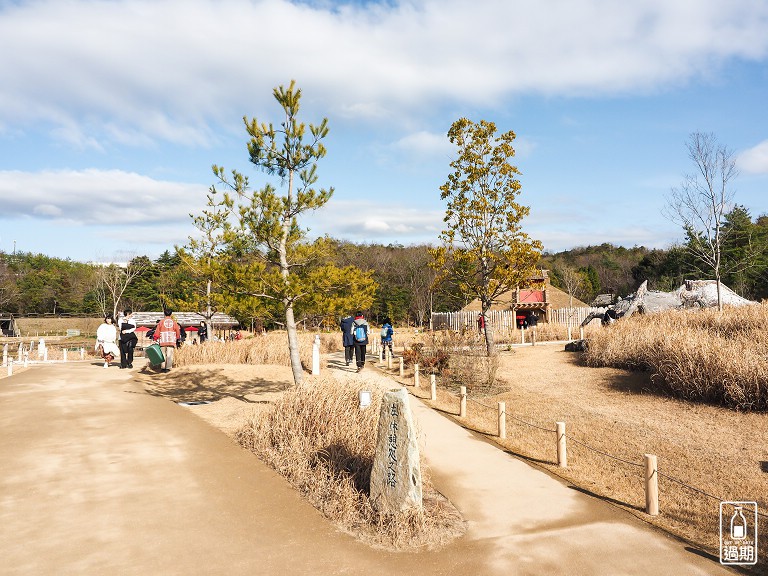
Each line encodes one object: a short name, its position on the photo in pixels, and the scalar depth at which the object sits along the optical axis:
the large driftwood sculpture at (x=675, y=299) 24.36
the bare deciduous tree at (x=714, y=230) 18.89
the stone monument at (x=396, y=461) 5.58
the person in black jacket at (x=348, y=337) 16.03
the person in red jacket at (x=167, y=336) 14.87
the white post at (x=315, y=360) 12.93
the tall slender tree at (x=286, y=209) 10.06
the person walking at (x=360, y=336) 15.95
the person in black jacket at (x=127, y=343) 15.73
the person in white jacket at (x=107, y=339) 16.42
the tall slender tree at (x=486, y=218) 17.14
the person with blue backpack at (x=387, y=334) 18.84
